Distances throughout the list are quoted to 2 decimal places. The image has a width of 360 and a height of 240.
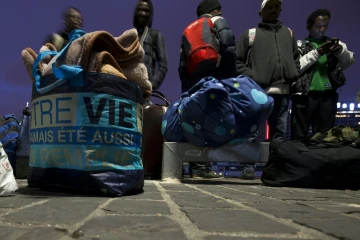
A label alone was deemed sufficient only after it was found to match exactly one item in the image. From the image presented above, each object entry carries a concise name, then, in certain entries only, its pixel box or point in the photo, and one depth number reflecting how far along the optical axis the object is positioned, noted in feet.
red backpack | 9.39
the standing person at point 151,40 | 11.53
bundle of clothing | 5.25
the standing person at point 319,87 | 10.98
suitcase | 11.16
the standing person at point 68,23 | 9.86
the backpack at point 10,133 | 10.11
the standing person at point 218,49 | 9.69
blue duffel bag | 8.41
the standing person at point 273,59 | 10.49
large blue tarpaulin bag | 5.06
